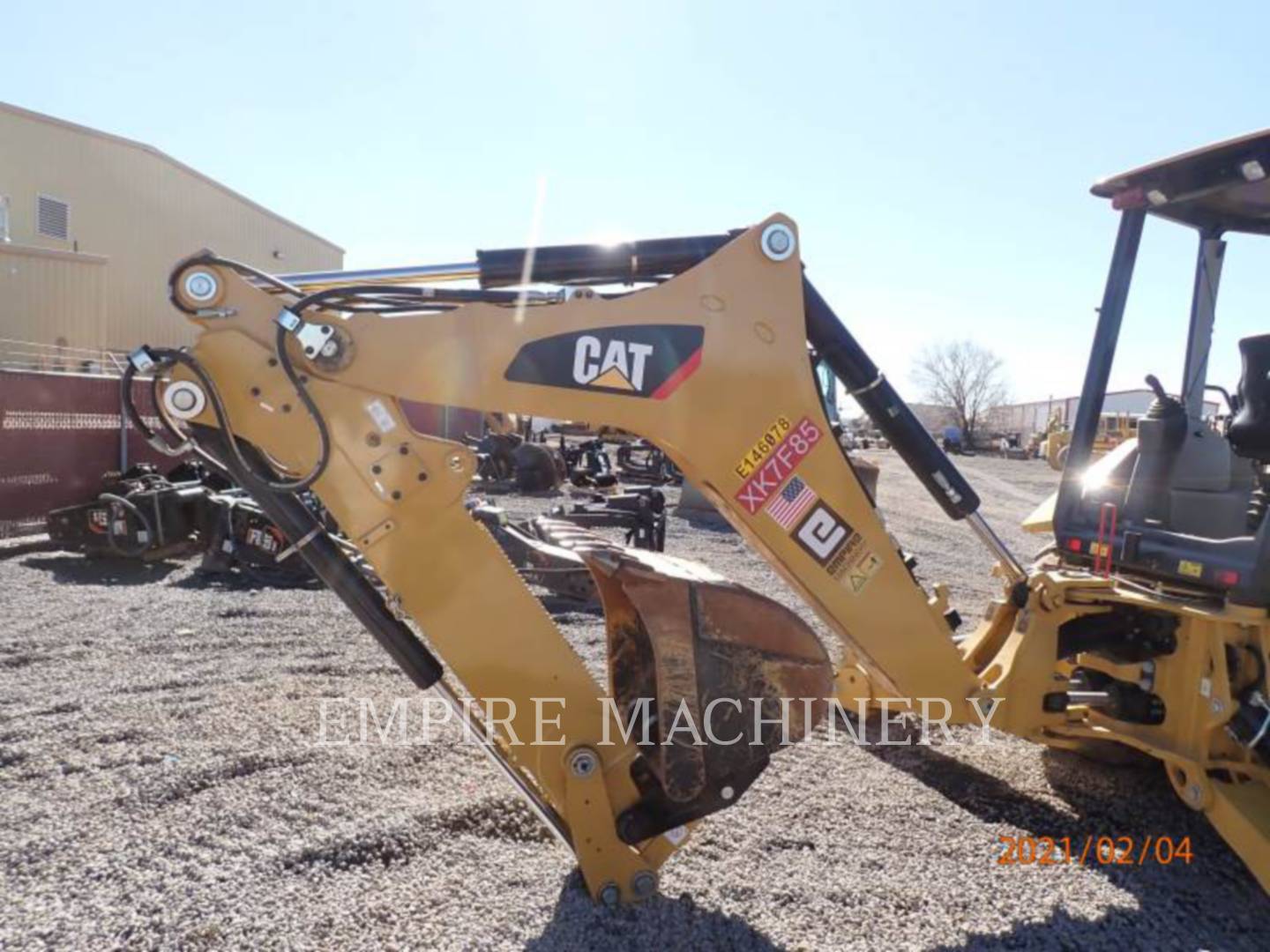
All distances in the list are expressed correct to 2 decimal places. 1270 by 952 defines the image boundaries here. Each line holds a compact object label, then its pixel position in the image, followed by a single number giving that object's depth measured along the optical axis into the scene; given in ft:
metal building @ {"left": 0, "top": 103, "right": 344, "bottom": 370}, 72.38
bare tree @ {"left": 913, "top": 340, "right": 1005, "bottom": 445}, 229.45
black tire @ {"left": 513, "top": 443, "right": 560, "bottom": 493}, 53.16
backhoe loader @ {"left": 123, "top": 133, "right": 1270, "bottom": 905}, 8.48
